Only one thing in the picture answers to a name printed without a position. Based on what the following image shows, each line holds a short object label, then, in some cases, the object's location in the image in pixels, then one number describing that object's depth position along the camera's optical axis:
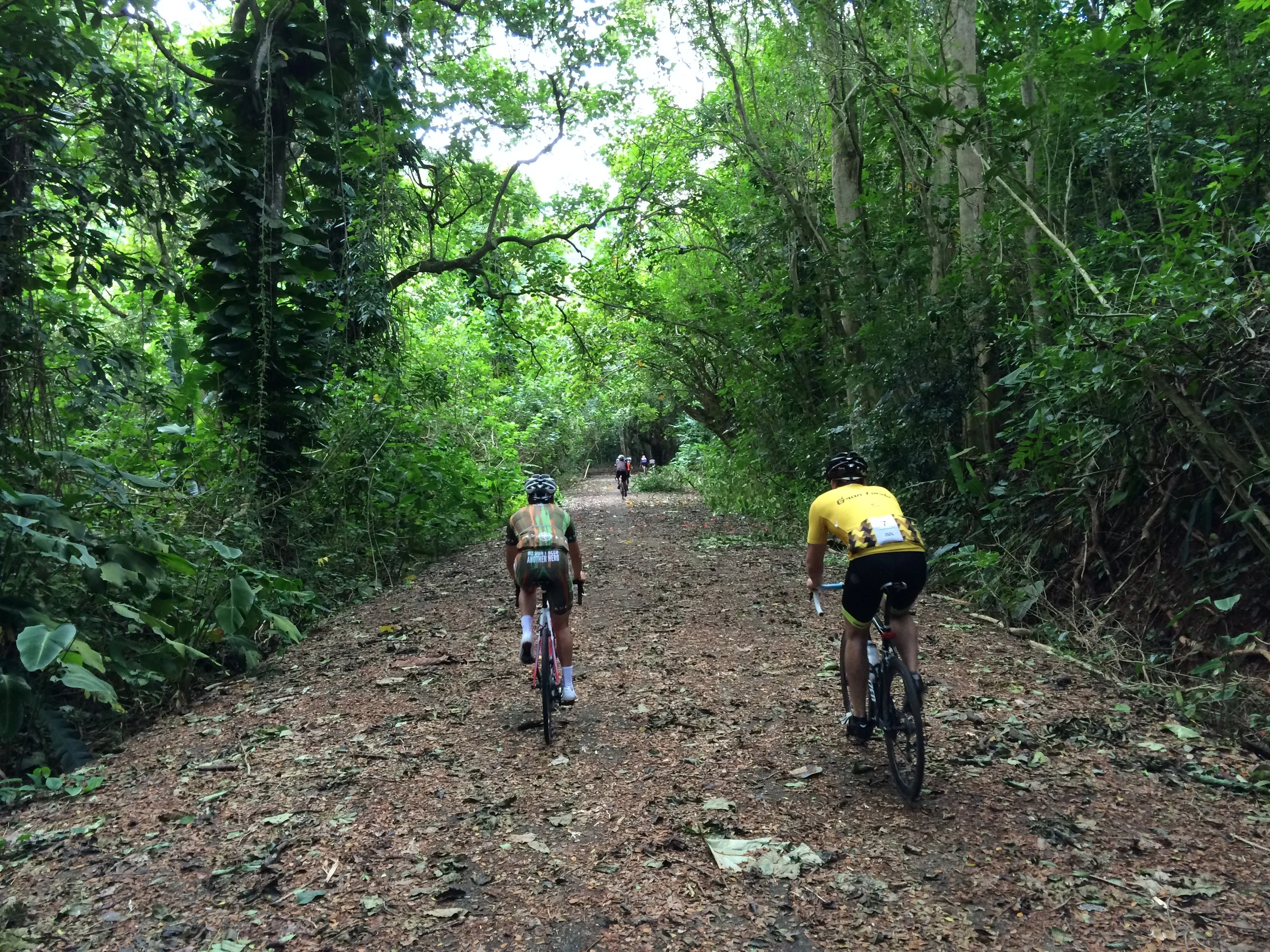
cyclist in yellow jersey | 3.71
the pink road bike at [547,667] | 4.62
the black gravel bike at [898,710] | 3.57
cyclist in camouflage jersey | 4.80
